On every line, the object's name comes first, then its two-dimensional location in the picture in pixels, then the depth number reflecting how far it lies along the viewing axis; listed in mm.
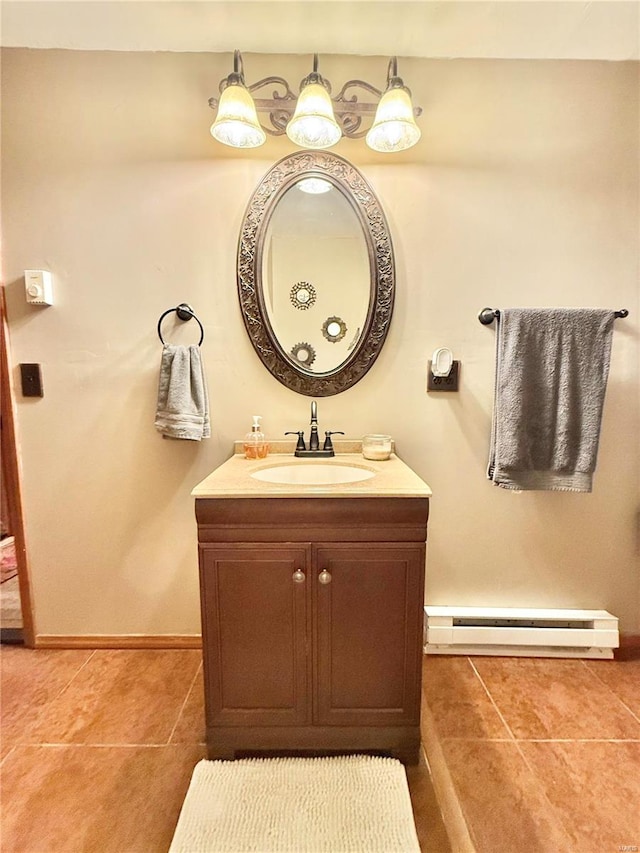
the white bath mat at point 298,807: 927
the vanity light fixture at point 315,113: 1233
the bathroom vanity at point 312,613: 1062
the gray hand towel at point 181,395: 1413
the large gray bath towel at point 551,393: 1365
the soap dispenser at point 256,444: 1466
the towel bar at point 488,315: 1411
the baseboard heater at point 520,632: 1544
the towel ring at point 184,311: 1484
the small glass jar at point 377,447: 1437
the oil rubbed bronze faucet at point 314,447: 1471
